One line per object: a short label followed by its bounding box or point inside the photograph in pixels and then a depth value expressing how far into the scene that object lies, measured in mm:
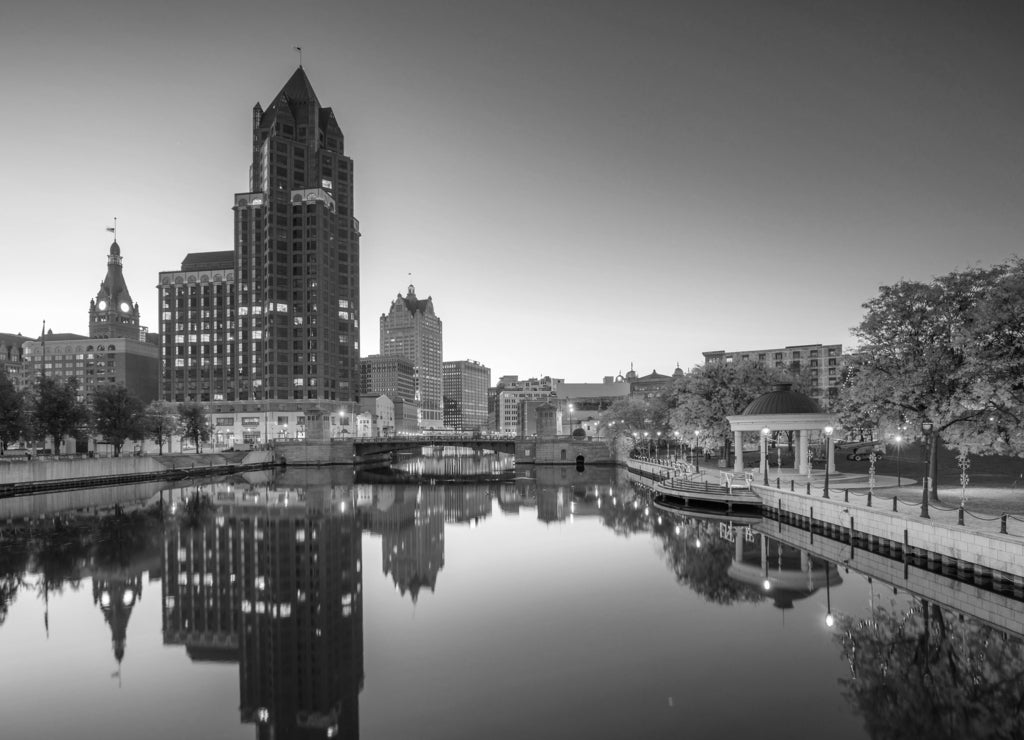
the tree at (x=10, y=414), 85125
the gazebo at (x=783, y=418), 61938
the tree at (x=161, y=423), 120438
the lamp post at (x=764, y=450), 59656
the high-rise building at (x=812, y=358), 177375
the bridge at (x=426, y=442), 139875
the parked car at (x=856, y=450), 93669
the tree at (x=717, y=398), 83250
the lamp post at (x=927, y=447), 36500
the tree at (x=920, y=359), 42094
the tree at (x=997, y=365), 35906
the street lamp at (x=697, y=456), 83412
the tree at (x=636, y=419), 109875
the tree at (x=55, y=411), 96562
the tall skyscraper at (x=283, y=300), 182250
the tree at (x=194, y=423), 138000
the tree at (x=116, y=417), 107062
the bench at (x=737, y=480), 60772
